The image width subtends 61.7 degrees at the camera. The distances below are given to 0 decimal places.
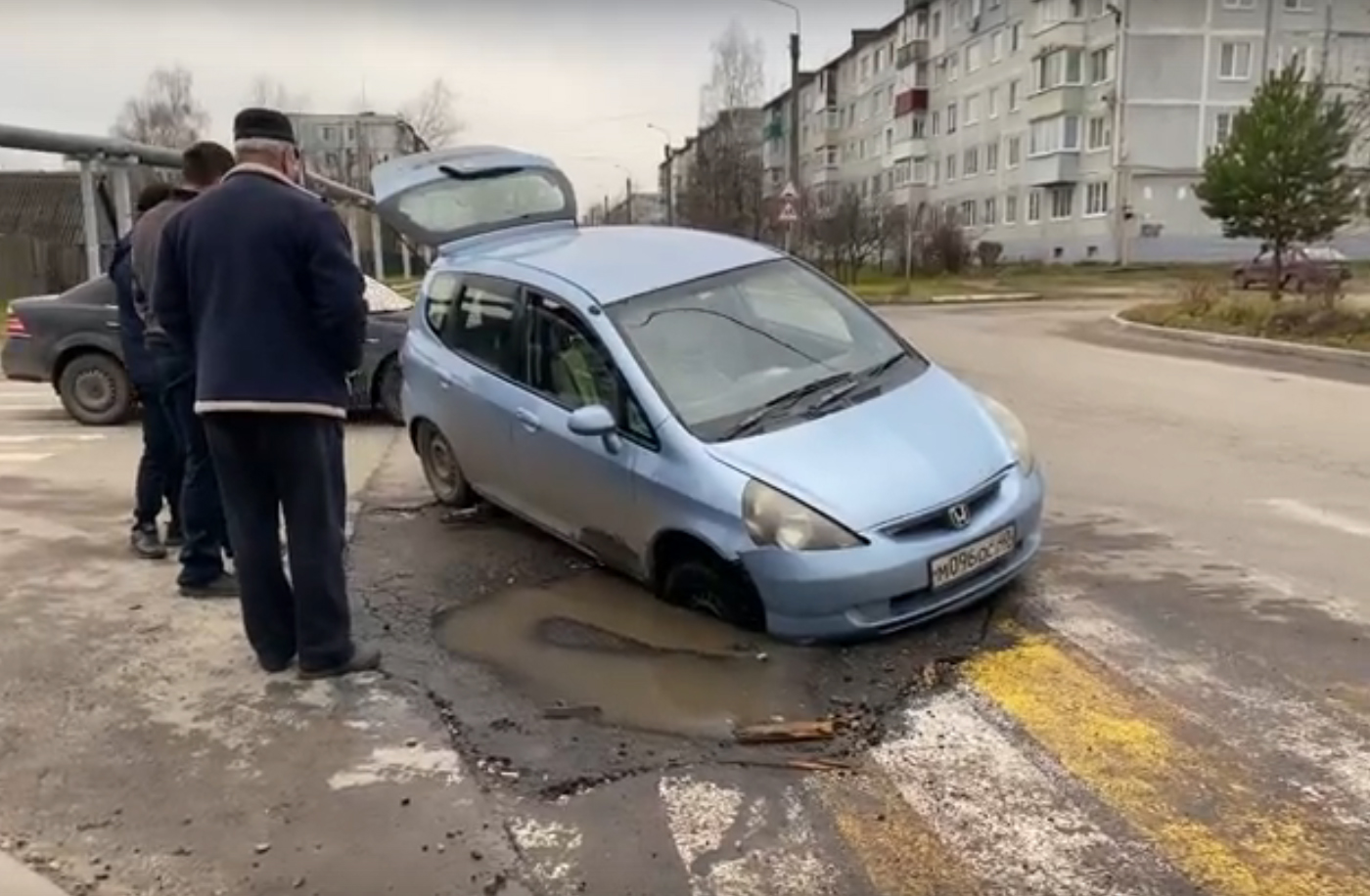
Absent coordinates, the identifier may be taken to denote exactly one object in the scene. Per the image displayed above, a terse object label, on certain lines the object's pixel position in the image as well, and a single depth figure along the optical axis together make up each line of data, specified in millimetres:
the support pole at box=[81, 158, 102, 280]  16578
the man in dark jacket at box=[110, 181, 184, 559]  5842
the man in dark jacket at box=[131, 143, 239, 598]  5262
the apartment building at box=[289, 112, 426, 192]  55688
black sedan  10641
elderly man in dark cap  4078
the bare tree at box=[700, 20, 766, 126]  66312
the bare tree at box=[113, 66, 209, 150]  56031
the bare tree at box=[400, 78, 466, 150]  59134
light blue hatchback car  4586
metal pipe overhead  12797
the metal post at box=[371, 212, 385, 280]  34819
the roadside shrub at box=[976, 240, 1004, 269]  48156
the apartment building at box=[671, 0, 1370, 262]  47375
